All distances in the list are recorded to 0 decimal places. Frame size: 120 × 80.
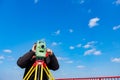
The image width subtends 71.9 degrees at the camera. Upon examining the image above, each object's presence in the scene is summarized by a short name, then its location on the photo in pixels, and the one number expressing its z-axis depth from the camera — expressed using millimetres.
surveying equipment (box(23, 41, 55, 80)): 1173
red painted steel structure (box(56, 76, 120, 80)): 2864
